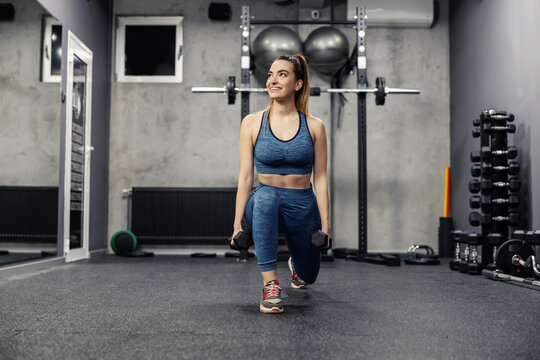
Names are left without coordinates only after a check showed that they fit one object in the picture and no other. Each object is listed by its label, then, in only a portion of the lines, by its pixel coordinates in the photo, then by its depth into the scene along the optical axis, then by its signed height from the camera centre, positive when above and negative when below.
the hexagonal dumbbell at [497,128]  3.58 +0.49
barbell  4.17 +0.88
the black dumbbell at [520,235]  3.02 -0.25
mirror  3.36 +0.42
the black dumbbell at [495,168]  3.55 +0.19
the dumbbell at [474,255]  3.45 -0.44
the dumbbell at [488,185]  3.51 +0.07
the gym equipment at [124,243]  4.87 -0.51
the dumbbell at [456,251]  3.75 -0.45
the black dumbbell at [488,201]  3.53 -0.05
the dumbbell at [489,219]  3.50 -0.17
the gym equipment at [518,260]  2.94 -0.41
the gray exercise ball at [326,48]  4.62 +1.37
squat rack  4.31 +0.90
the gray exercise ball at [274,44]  4.53 +1.37
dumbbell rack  3.56 +0.08
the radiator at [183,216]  5.10 -0.25
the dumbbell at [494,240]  3.45 -0.32
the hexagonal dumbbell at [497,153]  3.56 +0.30
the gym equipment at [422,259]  4.20 -0.56
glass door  4.26 +0.37
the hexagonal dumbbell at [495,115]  3.64 +0.58
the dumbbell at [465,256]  3.59 -0.46
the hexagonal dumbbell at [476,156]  3.62 +0.28
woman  2.03 +0.10
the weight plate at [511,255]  3.06 -0.39
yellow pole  5.00 -0.01
